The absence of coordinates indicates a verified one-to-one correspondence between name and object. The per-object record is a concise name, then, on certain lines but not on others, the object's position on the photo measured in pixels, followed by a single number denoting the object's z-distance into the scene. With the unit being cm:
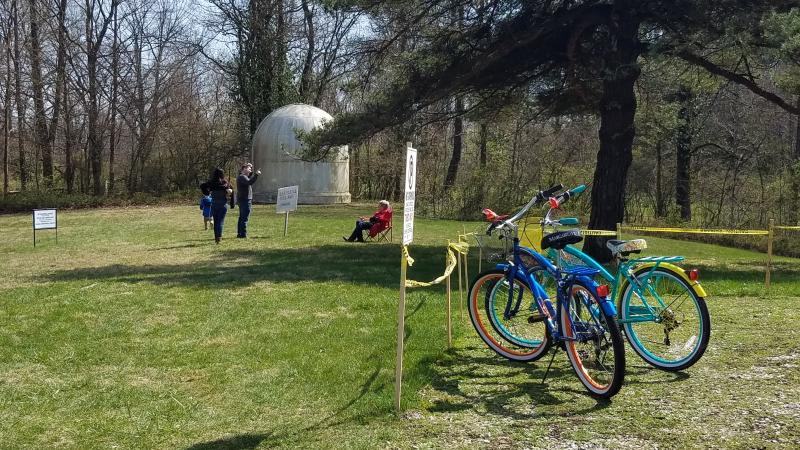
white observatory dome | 3170
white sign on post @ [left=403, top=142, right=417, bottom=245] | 491
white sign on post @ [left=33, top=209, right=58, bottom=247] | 1506
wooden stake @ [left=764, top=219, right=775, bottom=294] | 968
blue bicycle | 495
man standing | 1683
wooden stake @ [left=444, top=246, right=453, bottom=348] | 656
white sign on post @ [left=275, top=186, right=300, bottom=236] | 1802
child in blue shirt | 1898
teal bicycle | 536
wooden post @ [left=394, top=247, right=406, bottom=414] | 475
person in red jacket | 1717
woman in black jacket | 1596
